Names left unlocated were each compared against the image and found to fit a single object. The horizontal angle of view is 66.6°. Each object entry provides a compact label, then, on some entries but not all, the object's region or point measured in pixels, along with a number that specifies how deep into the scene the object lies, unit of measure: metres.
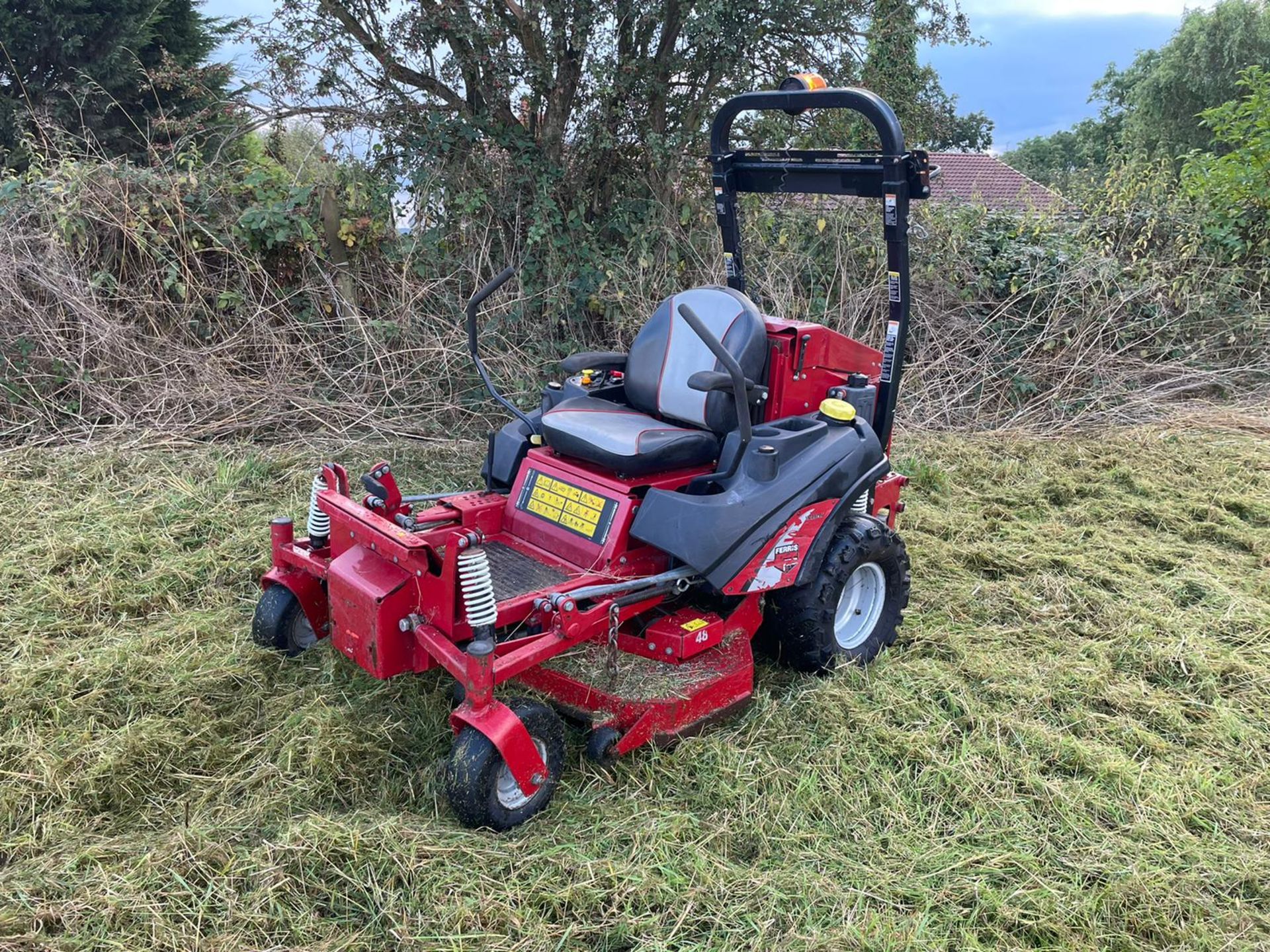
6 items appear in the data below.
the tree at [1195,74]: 27.16
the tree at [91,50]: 11.90
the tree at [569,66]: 6.29
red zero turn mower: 2.83
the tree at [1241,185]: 8.30
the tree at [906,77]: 6.98
